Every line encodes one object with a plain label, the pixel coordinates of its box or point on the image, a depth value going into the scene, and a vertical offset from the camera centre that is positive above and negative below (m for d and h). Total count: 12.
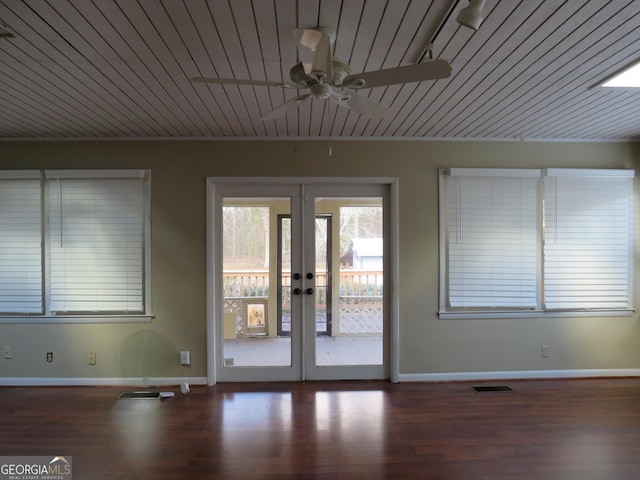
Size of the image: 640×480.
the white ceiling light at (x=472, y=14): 1.32 +0.92
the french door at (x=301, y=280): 3.50 -0.35
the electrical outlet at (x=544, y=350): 3.54 -1.10
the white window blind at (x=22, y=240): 3.37 +0.08
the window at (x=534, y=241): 3.49 +0.04
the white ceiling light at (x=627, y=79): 2.12 +1.10
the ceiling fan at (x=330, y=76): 1.45 +0.83
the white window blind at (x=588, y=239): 3.52 +0.06
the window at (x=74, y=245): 3.37 +0.03
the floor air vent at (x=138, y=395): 3.15 -1.40
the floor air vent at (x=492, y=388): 3.28 -1.40
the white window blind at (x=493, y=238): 3.49 +0.08
